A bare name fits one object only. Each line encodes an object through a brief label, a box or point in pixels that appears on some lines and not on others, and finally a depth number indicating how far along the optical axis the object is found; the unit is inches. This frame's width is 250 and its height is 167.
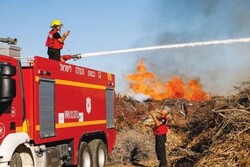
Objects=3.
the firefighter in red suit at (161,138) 505.5
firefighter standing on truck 464.8
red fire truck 320.8
